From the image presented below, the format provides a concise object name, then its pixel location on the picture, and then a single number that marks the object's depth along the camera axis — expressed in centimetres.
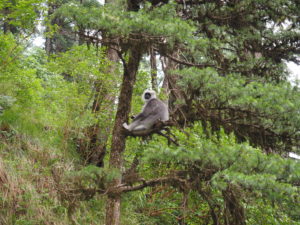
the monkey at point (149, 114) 1081
